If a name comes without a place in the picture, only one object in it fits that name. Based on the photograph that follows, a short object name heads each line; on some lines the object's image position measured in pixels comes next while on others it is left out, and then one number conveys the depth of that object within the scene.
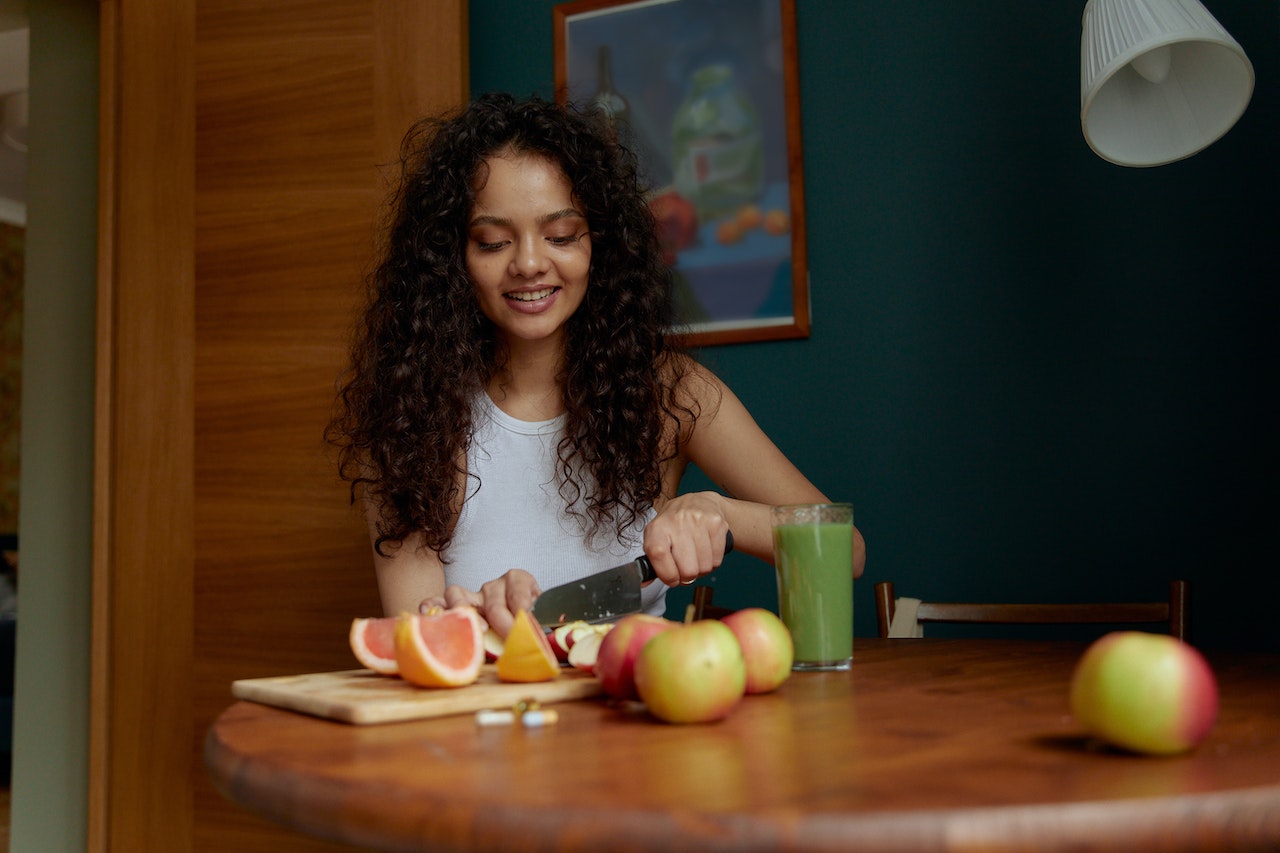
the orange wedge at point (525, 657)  0.97
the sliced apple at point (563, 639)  1.12
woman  1.72
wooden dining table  0.52
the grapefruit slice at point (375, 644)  1.07
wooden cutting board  0.84
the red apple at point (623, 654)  0.88
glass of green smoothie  1.11
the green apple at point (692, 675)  0.77
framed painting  2.47
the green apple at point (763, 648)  0.91
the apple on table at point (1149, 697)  0.63
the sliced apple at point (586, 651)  1.03
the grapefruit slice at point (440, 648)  0.93
